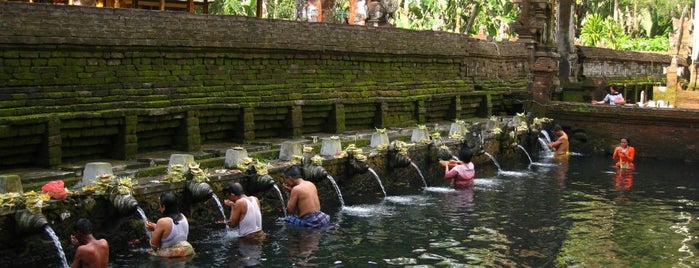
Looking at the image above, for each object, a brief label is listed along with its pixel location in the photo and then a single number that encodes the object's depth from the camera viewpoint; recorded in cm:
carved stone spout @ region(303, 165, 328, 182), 1447
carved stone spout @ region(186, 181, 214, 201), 1217
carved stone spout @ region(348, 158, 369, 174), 1588
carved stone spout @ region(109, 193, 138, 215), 1101
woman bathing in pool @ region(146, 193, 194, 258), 1084
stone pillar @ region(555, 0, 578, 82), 3056
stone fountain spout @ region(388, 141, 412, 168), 1708
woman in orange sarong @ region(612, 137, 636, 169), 2162
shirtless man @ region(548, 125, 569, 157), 2372
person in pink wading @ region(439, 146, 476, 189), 1770
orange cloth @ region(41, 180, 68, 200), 1045
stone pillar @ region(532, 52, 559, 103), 2616
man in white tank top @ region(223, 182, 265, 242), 1207
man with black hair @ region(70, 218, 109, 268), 962
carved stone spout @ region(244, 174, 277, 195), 1331
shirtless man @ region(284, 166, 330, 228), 1307
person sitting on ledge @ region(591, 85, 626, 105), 2653
